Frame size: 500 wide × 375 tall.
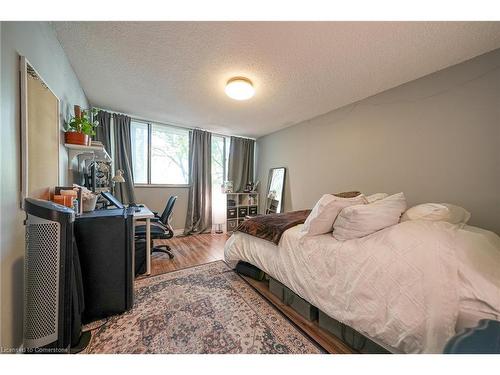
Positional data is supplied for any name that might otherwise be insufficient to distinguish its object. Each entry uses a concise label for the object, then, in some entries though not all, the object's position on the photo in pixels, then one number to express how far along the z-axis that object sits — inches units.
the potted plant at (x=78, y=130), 68.6
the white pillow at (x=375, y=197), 74.5
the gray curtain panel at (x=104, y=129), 119.3
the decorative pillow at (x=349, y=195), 76.7
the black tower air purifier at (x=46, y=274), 37.3
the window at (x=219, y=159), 170.7
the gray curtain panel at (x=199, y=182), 154.1
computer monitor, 92.6
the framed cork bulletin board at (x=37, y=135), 41.6
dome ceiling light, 82.0
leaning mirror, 155.6
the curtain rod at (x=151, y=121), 126.3
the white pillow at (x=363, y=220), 51.8
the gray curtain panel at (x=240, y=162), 172.7
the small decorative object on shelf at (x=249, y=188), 178.2
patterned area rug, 48.1
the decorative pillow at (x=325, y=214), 58.7
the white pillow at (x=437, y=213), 55.6
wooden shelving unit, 166.7
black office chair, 94.7
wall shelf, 70.3
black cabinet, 55.0
